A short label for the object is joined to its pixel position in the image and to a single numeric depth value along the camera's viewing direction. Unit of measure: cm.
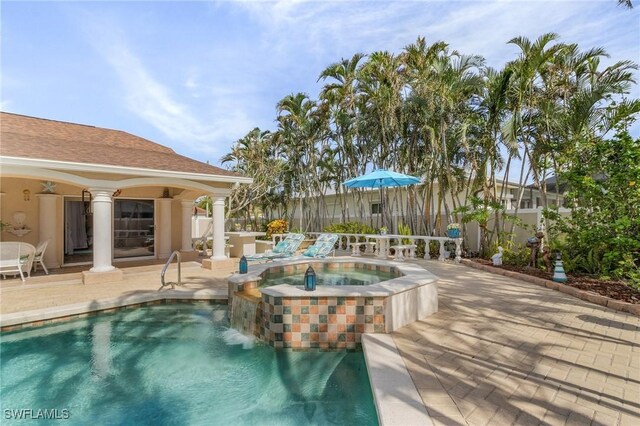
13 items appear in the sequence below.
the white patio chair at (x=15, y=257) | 848
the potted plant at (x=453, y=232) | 1125
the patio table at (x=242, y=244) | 1349
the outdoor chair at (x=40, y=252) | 940
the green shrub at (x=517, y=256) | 970
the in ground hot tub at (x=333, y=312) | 461
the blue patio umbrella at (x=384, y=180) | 1051
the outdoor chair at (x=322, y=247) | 1051
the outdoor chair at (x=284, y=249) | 1060
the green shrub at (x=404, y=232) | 1347
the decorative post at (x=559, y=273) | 734
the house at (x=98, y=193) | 848
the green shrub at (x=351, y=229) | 1505
